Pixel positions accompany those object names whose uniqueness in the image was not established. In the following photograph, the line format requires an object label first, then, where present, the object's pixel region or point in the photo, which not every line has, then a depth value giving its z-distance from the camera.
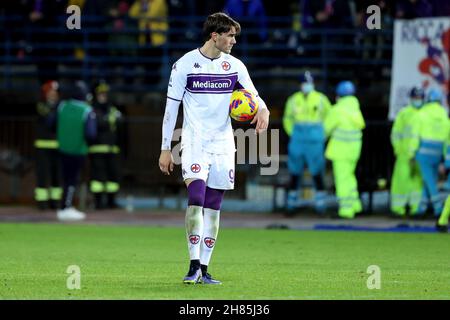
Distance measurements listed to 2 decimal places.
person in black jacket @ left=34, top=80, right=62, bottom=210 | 25.97
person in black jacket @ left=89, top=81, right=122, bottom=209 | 26.20
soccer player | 12.74
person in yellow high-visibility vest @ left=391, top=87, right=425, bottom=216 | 24.00
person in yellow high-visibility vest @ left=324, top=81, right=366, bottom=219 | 24.31
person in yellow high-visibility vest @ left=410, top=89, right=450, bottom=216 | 23.72
